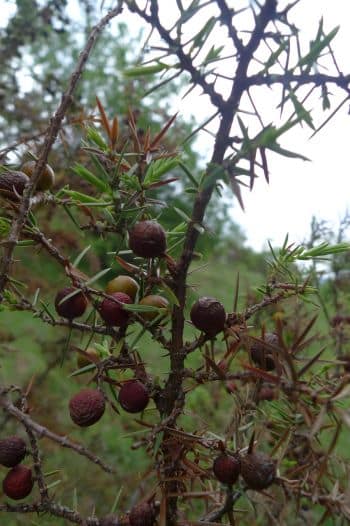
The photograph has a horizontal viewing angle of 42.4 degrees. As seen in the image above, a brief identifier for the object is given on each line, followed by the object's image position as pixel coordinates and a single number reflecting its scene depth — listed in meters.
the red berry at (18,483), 0.15
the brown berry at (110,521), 0.15
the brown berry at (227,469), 0.13
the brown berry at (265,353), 0.14
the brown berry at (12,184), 0.15
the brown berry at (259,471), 0.12
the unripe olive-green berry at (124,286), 0.15
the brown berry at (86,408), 0.14
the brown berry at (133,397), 0.14
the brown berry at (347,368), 0.21
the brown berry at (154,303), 0.14
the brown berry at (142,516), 0.14
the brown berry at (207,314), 0.13
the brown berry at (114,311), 0.14
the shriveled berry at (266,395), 0.17
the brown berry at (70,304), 0.14
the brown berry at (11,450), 0.15
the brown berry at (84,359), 0.16
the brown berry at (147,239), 0.13
